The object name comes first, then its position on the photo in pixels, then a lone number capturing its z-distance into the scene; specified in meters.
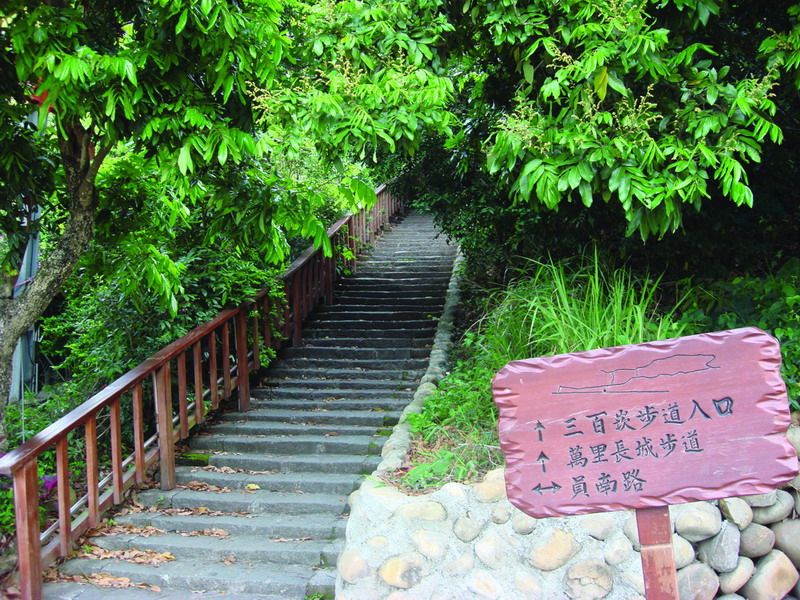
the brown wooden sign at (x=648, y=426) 2.55
